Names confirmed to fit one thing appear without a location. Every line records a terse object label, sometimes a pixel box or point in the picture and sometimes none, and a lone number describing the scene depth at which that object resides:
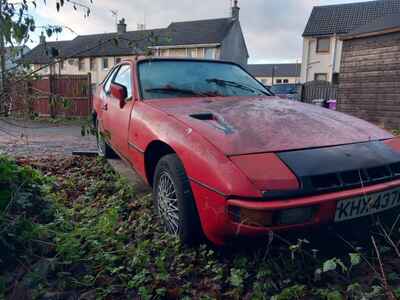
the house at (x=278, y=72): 58.03
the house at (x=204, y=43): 29.88
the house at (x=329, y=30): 24.98
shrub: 1.92
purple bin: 13.27
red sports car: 1.62
